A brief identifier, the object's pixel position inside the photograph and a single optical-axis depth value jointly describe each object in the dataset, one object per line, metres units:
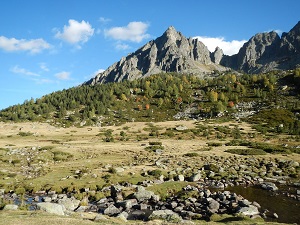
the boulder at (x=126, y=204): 29.16
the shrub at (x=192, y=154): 54.66
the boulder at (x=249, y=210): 26.25
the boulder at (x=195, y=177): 39.81
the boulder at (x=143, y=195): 31.93
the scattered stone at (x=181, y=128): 98.62
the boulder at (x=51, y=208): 23.77
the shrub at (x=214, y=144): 68.03
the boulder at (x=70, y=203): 28.52
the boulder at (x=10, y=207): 24.32
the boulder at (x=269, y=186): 35.47
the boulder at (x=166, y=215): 22.50
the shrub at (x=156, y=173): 41.21
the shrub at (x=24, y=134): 95.56
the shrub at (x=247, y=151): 56.16
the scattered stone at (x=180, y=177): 39.84
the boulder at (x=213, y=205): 27.46
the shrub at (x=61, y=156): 53.79
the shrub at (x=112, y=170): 42.75
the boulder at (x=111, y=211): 27.30
